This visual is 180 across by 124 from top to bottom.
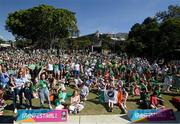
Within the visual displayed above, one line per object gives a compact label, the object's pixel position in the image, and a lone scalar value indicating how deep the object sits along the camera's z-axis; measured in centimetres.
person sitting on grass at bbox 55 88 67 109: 577
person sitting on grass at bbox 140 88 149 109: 595
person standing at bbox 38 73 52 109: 559
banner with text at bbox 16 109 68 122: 495
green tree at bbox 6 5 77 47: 2647
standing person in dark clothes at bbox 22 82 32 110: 564
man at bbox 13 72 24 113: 560
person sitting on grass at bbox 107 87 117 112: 581
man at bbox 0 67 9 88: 621
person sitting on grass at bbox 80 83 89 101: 648
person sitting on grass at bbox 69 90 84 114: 558
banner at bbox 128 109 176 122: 500
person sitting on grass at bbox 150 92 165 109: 564
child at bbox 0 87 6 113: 551
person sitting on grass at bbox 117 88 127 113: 583
